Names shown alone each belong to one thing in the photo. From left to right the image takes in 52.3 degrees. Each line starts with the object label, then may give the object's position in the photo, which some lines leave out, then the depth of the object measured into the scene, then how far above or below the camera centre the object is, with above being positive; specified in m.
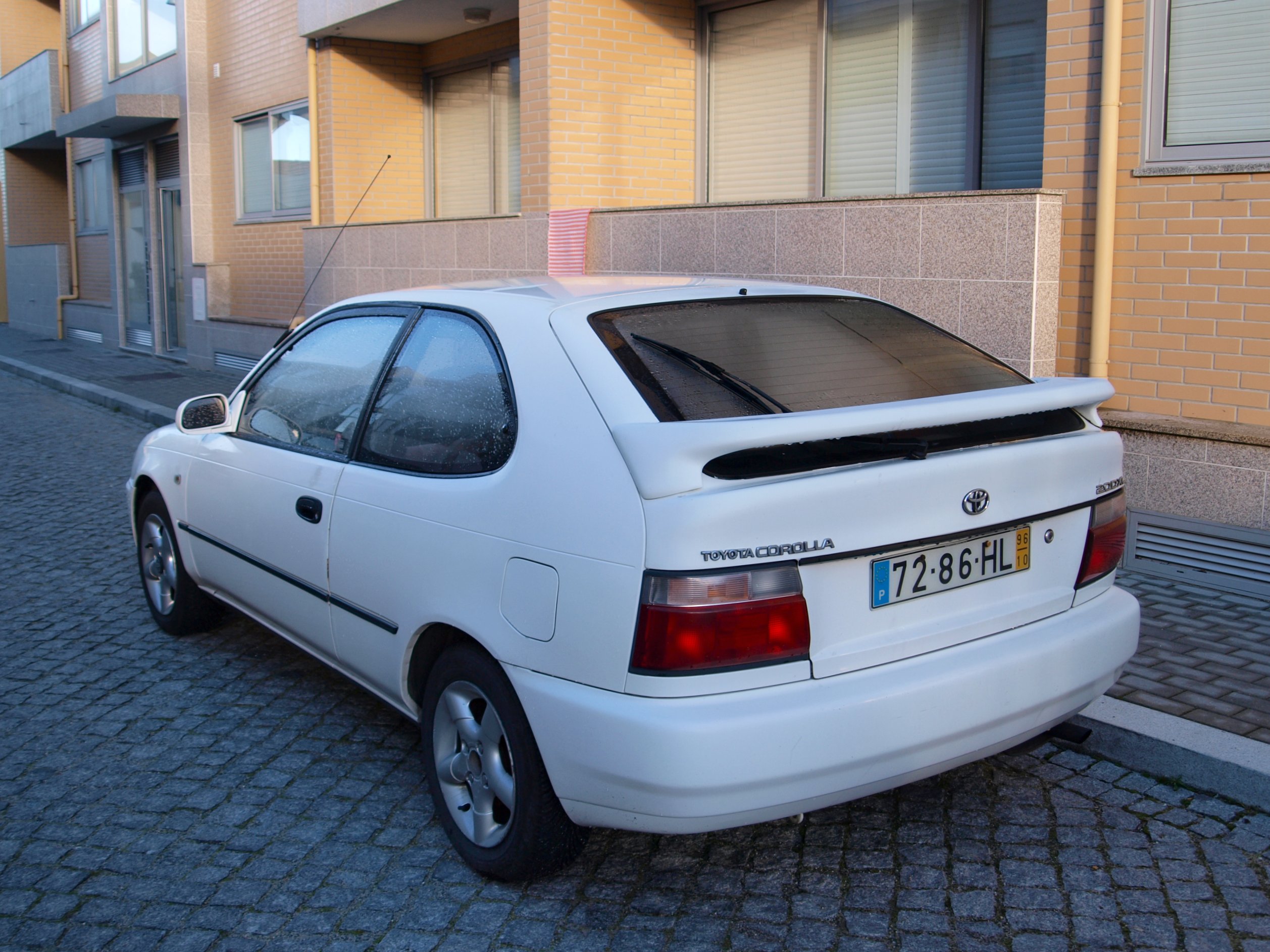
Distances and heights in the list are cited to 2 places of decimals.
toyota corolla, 2.90 -0.60
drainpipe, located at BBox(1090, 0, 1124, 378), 6.43 +0.60
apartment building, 6.25 +1.06
